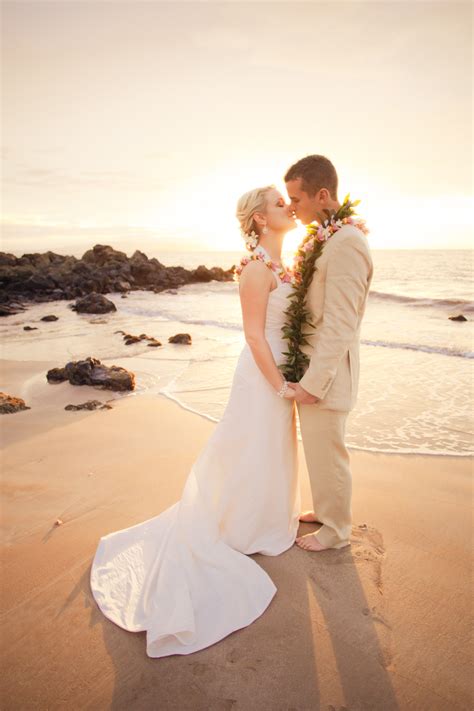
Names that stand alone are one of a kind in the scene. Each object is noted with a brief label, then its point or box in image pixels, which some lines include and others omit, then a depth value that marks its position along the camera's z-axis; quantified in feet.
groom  9.42
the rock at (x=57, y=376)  25.63
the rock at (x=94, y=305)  59.26
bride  9.81
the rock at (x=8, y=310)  59.21
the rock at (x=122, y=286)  91.09
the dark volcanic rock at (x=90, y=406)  21.31
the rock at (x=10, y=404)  20.67
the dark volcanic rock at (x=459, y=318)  51.47
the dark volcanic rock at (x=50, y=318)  53.21
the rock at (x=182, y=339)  37.63
